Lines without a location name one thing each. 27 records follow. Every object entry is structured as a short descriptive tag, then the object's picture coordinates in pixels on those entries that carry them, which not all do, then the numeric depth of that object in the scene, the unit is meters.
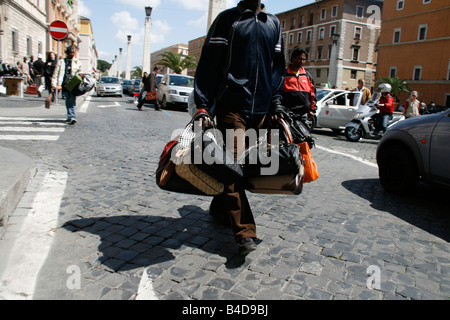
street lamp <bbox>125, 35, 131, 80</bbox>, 53.69
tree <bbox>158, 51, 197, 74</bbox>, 50.25
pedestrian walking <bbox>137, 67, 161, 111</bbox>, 15.74
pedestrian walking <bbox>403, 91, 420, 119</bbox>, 14.56
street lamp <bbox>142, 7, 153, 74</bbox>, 33.41
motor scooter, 11.55
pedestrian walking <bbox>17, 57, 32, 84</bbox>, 20.36
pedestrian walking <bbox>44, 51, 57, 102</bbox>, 15.61
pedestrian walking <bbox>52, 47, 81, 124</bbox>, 8.91
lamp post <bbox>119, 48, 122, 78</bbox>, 77.75
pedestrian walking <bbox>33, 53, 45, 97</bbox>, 18.20
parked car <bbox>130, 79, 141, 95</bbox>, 29.35
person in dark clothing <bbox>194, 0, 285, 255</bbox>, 2.64
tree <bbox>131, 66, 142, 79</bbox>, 74.11
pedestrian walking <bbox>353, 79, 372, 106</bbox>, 13.05
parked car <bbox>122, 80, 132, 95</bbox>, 37.91
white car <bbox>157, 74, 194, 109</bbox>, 17.05
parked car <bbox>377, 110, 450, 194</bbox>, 4.27
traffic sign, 12.34
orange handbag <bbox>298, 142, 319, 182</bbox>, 2.88
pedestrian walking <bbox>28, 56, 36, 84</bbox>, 20.81
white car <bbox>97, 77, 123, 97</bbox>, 25.73
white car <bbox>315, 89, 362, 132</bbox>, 12.98
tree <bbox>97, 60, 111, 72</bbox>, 167.25
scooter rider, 11.26
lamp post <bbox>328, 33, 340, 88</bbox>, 24.93
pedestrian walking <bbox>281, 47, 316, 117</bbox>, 5.28
